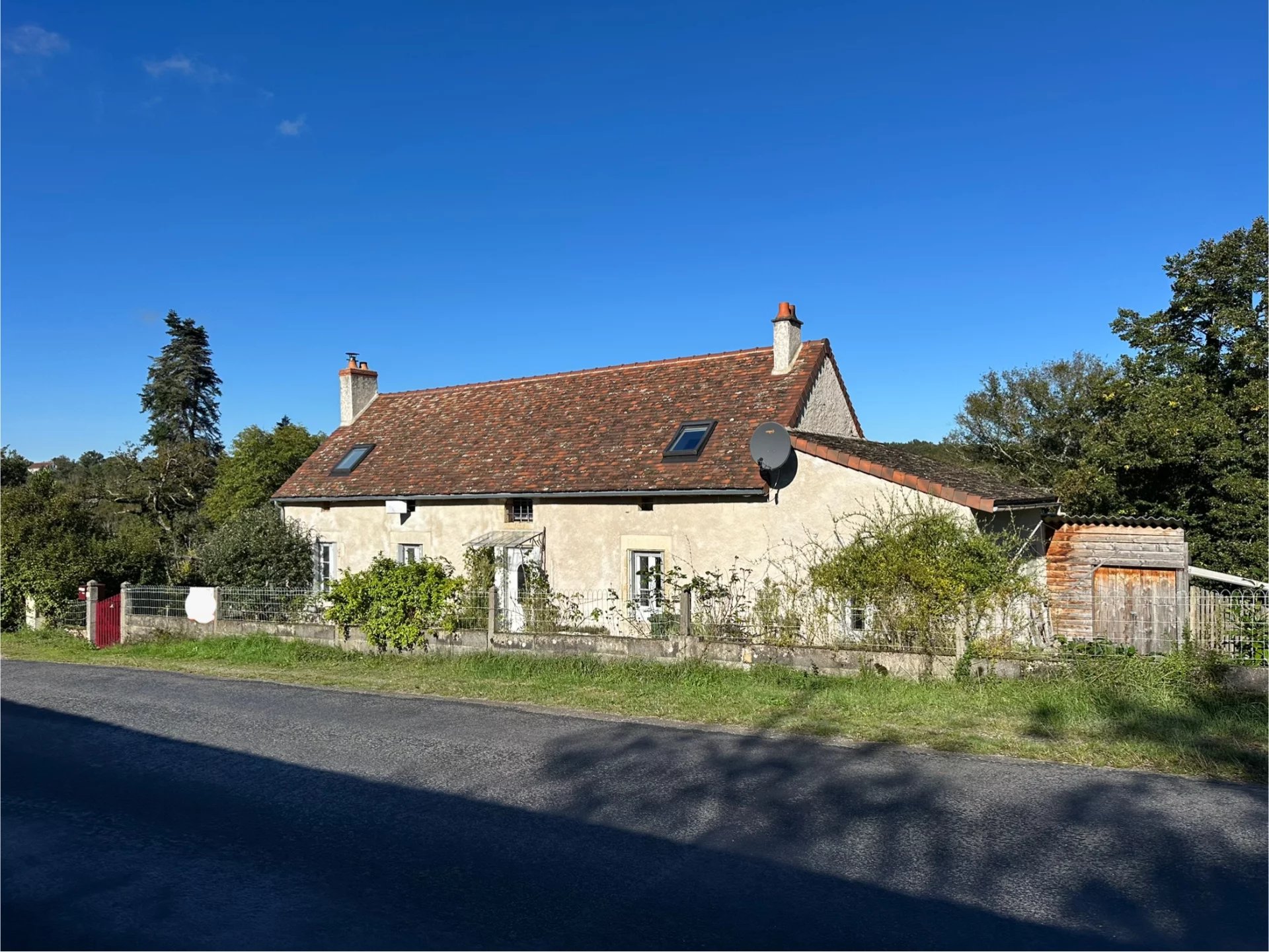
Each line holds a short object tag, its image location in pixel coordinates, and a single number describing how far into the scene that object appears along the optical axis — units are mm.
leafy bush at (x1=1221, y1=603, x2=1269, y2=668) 9766
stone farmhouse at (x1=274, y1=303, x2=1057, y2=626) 14992
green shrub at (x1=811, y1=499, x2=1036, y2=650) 11094
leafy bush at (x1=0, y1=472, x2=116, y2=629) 20562
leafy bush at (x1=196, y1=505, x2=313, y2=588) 19188
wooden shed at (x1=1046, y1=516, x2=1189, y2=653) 15375
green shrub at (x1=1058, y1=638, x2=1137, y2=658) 10297
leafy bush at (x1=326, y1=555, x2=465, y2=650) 14742
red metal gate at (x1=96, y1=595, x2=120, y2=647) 18688
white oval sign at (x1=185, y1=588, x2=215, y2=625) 17312
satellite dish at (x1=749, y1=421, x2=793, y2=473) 14711
